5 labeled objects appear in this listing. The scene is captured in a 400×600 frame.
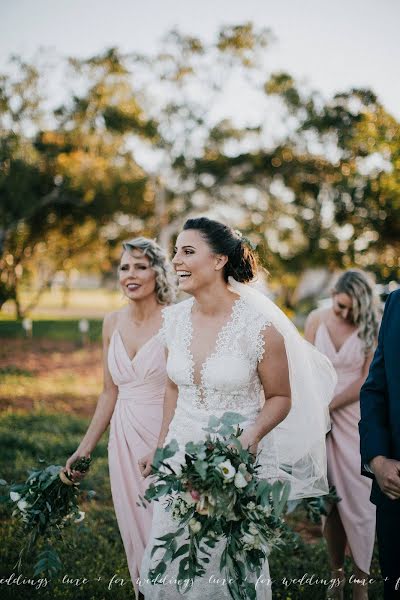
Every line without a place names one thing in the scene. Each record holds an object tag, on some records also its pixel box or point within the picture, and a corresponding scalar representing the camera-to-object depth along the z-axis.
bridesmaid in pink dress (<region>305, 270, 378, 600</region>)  4.12
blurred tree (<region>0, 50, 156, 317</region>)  14.94
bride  2.92
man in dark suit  2.51
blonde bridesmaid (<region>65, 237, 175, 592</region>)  3.63
